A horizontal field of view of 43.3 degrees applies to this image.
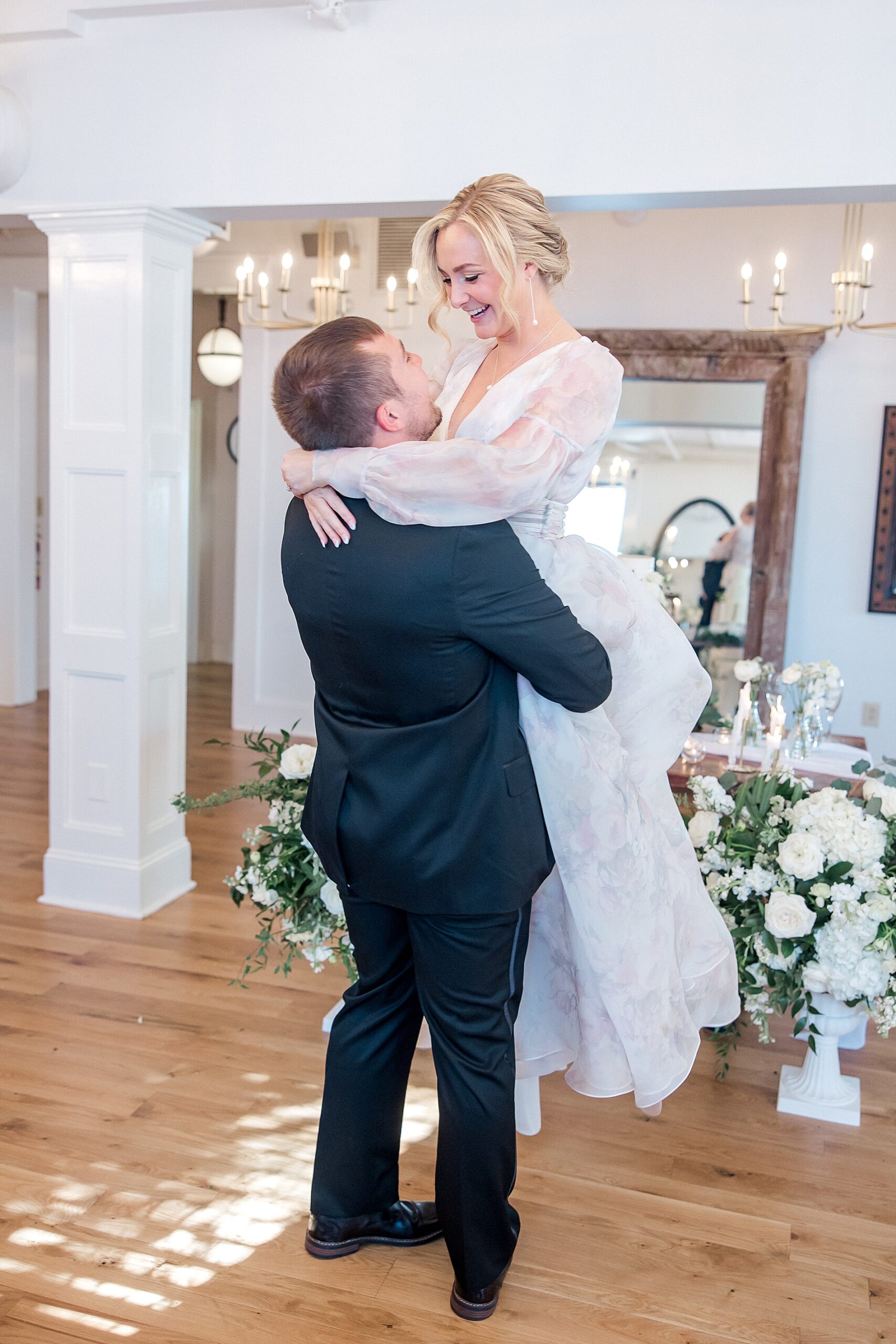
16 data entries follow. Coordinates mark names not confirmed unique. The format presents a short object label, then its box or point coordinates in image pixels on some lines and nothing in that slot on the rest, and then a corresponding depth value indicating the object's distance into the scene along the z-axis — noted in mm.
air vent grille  5961
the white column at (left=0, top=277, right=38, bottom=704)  6781
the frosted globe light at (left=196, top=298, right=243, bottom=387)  7078
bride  1584
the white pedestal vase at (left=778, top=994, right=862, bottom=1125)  2537
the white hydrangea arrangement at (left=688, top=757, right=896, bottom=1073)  2332
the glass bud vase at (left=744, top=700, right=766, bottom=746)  3412
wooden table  3119
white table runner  3291
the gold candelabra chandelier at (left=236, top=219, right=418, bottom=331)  4535
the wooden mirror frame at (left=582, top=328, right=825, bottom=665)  5230
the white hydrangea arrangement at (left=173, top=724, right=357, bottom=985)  2586
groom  1540
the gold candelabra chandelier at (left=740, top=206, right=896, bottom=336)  4139
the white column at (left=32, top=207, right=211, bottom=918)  3395
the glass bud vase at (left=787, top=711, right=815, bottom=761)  3375
